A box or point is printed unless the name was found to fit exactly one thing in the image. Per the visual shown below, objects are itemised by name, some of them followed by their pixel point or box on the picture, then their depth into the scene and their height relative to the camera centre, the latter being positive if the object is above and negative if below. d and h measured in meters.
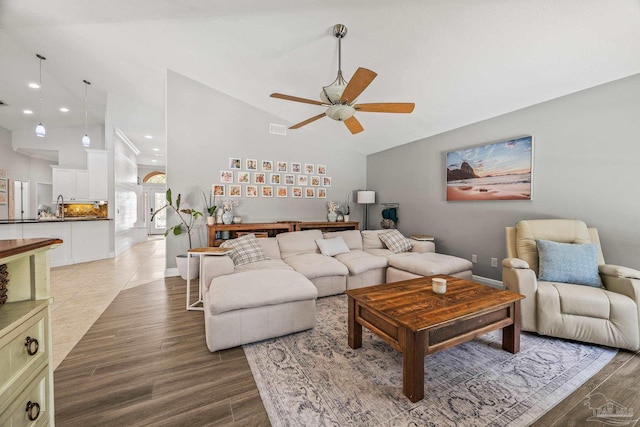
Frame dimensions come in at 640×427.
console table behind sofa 4.30 -0.36
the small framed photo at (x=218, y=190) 4.58 +0.35
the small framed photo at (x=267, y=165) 4.98 +0.89
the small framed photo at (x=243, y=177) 4.78 +0.62
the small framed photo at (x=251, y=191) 4.84 +0.36
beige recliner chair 1.97 -0.81
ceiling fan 2.22 +1.03
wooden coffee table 1.53 -0.77
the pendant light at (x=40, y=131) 4.32 +1.37
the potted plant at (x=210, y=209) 4.30 +0.00
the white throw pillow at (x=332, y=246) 3.87 -0.60
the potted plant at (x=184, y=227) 3.92 -0.31
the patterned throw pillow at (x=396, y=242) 4.12 -0.56
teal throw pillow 2.32 -0.53
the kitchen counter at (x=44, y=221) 4.37 -0.24
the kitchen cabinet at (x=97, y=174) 5.85 +0.83
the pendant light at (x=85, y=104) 4.63 +2.31
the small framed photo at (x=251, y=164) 4.83 +0.88
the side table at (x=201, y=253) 2.73 -0.50
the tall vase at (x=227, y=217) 4.43 -0.15
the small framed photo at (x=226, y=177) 4.63 +0.61
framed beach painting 3.25 +0.57
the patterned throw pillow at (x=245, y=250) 3.29 -0.57
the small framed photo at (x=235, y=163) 4.70 +0.89
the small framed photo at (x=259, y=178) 4.91 +0.63
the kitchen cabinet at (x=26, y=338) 0.83 -0.50
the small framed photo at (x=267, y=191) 5.00 +0.37
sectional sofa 2.08 -0.74
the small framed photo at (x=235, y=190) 4.71 +0.36
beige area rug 1.42 -1.19
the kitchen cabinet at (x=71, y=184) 5.96 +0.61
